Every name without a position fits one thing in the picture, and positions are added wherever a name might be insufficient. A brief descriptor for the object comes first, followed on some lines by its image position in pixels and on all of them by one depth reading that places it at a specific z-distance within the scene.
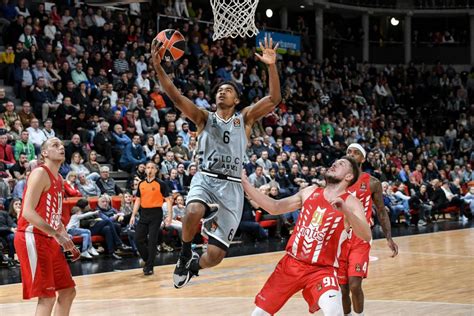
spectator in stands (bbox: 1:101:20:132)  14.41
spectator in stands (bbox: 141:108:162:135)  16.94
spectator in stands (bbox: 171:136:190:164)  16.22
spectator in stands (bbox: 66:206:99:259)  12.69
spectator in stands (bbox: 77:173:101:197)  13.90
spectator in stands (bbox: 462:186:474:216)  22.53
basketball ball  6.41
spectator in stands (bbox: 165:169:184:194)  14.99
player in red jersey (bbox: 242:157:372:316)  5.96
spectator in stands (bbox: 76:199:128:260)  12.98
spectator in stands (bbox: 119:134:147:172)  15.79
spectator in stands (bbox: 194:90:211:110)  18.48
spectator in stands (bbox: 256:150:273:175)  17.47
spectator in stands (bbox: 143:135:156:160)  16.00
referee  11.91
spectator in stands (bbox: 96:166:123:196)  14.39
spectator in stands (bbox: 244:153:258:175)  17.05
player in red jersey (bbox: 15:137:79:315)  6.33
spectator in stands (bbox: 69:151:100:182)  14.28
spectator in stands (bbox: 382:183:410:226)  19.35
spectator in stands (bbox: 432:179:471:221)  21.55
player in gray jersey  6.58
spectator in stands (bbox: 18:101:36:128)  14.83
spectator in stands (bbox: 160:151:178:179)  15.50
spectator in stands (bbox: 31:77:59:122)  15.71
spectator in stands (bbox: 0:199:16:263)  11.99
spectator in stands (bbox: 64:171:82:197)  13.30
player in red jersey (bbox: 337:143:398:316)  7.46
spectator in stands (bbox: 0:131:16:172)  13.60
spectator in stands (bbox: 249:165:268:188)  16.44
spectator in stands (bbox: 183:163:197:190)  15.50
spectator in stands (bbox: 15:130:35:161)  13.83
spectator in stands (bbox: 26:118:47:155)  14.33
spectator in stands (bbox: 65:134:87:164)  14.69
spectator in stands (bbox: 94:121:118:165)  15.71
